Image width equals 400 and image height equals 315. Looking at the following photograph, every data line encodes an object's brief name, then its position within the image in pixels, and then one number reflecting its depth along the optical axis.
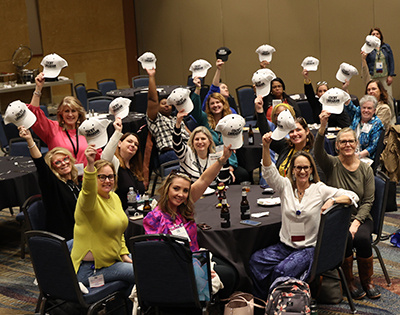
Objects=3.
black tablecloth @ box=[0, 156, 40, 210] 6.26
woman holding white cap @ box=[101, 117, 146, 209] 5.56
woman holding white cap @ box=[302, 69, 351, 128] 7.80
